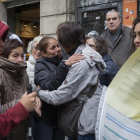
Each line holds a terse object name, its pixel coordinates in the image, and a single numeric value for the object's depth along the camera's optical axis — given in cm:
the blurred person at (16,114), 157
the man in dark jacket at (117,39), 435
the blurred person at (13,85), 210
